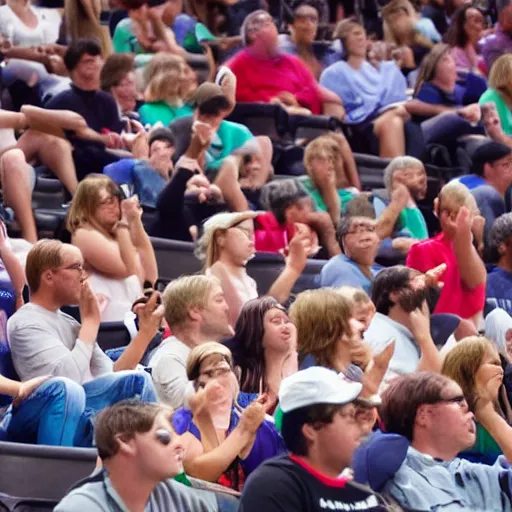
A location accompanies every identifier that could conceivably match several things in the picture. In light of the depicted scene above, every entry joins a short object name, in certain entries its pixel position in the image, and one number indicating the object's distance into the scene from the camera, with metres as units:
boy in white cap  10.13
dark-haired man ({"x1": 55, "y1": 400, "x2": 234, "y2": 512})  10.59
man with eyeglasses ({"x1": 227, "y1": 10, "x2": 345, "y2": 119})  22.58
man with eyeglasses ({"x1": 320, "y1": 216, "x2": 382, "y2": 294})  17.14
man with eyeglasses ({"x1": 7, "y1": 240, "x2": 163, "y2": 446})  13.33
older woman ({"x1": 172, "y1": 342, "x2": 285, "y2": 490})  12.00
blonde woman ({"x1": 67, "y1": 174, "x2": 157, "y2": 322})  16.39
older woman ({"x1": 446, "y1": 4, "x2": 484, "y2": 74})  26.00
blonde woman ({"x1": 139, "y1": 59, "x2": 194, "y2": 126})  20.95
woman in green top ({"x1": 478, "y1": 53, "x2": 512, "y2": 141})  22.66
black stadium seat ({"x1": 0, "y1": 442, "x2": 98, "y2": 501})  12.51
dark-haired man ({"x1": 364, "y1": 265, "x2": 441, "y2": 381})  15.27
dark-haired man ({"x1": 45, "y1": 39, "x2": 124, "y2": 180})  19.48
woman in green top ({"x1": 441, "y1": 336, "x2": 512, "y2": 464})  13.63
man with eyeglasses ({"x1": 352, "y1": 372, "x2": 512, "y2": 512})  12.09
